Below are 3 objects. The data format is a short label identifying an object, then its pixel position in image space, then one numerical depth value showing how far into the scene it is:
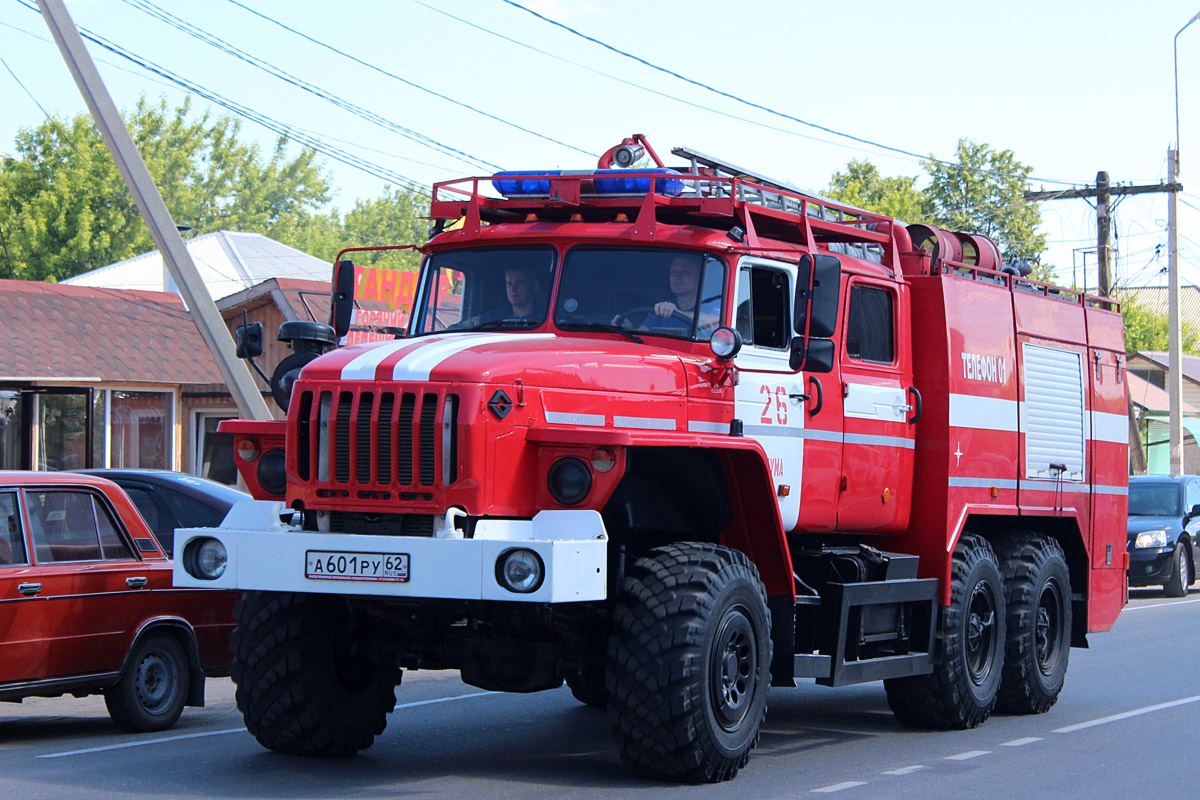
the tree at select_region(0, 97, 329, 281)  55.25
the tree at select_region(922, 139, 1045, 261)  58.88
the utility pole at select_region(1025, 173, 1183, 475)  33.25
